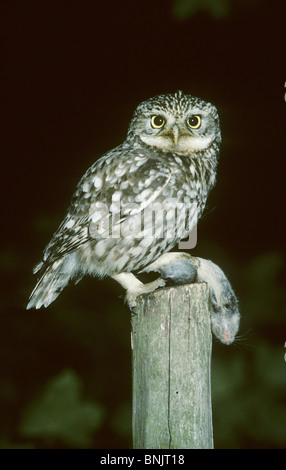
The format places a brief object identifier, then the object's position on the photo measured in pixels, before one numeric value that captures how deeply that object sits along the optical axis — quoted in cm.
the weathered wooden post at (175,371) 536
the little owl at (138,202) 544
